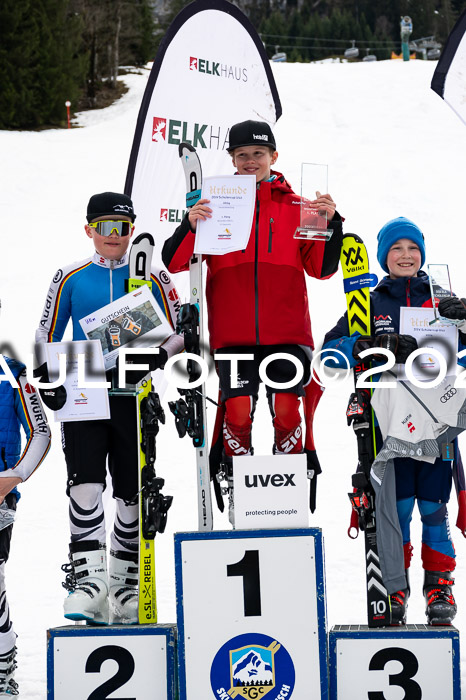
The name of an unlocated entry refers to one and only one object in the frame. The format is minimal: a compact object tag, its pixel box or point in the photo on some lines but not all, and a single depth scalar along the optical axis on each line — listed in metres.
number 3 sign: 5.51
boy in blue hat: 6.12
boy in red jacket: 6.46
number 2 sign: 5.64
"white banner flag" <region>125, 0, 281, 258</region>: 8.86
